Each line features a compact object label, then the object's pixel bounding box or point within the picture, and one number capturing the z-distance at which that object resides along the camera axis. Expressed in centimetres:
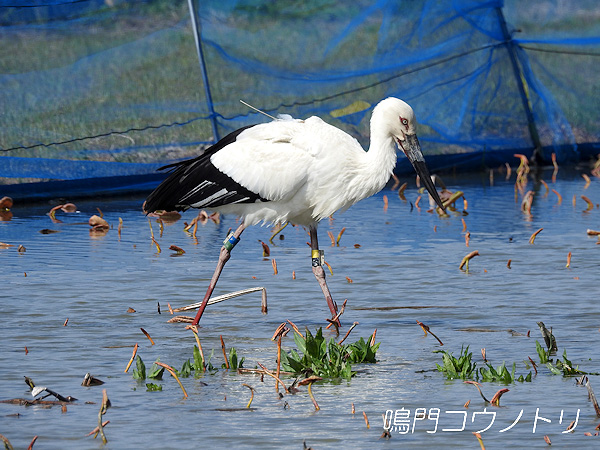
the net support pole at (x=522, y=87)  3312
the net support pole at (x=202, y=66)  2841
